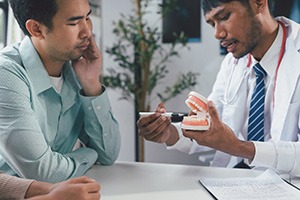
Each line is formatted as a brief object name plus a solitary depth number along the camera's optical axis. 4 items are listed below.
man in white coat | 1.30
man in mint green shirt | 1.09
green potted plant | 3.03
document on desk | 1.02
